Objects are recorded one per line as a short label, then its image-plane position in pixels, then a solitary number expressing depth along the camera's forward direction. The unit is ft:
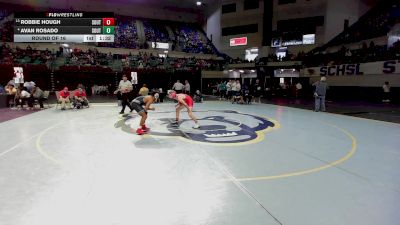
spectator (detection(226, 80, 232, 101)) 62.78
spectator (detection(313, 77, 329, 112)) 42.99
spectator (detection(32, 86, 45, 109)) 44.29
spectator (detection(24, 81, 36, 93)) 47.85
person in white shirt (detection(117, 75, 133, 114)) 39.70
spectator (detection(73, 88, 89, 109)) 45.62
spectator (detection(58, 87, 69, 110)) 44.27
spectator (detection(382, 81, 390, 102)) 57.67
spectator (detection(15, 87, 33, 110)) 43.78
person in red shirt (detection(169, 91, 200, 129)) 27.73
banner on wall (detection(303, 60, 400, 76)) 57.41
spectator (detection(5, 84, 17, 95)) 45.97
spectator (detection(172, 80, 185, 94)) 56.70
